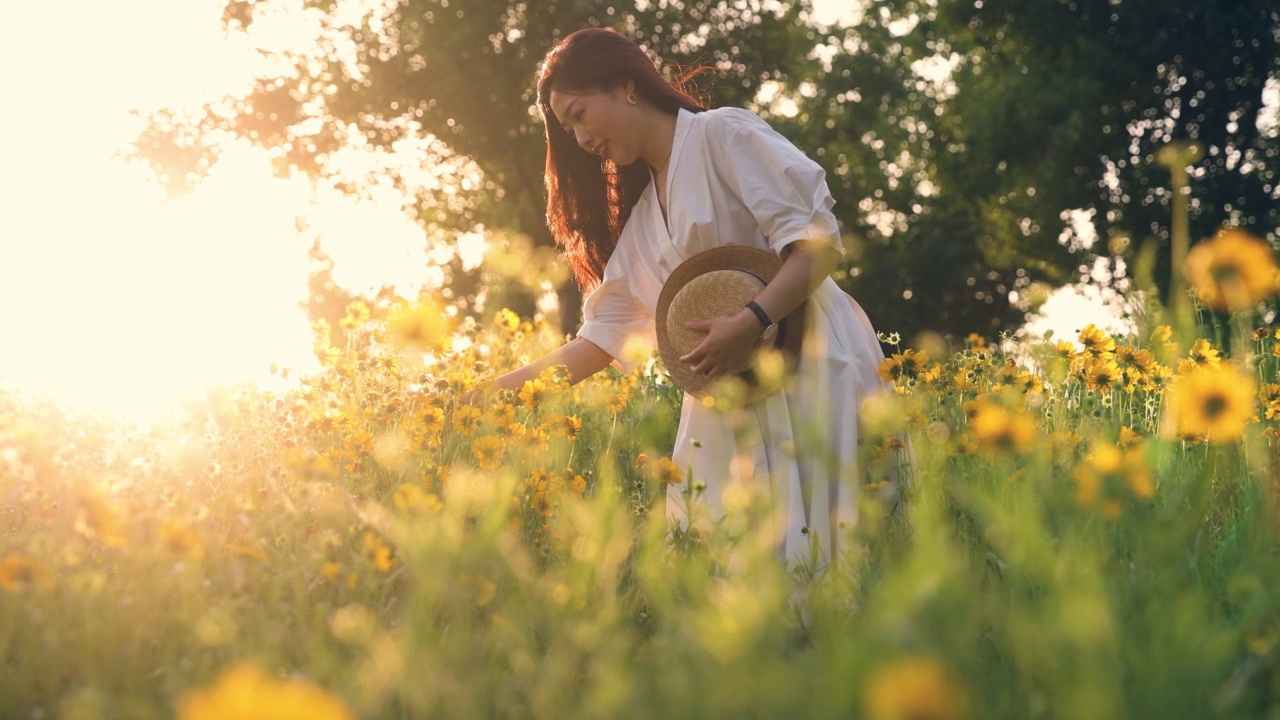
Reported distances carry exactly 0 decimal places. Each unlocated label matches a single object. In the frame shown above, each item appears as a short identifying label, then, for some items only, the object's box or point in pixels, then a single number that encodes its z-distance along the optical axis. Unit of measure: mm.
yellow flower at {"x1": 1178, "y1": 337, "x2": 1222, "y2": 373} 3500
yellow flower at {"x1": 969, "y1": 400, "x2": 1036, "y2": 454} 1393
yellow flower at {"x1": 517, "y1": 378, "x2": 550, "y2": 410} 3239
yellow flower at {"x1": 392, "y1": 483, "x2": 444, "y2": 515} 1701
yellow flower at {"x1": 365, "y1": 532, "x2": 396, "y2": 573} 1701
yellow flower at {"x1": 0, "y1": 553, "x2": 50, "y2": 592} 1647
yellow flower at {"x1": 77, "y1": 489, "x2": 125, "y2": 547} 1713
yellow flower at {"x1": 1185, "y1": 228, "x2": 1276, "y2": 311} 1636
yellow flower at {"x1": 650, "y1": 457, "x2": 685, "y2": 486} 2576
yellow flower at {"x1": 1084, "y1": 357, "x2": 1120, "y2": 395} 3424
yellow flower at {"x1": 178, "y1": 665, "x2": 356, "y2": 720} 943
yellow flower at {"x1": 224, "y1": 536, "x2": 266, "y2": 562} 1867
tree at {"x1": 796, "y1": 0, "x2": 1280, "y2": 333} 17875
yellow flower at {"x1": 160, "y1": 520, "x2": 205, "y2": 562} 1660
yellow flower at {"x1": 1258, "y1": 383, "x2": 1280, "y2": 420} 3516
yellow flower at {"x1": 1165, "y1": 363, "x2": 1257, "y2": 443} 1432
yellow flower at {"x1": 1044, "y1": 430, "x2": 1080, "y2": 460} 2689
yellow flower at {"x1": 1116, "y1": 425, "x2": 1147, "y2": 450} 2871
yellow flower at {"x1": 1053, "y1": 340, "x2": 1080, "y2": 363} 3520
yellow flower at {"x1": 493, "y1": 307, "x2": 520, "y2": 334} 5957
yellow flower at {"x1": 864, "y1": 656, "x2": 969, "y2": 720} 896
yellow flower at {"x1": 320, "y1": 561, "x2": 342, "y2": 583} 1796
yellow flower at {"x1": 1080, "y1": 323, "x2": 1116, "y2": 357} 3512
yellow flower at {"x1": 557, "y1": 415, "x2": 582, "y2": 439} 3266
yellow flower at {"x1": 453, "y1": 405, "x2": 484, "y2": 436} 3191
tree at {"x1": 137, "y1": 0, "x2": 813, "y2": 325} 16438
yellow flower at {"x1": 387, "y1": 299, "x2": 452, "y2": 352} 3057
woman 2945
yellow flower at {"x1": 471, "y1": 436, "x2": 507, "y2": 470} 3016
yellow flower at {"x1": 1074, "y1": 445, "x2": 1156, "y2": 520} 1271
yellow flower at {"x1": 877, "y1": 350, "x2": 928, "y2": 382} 3174
